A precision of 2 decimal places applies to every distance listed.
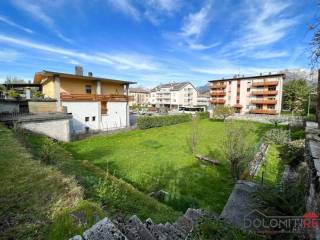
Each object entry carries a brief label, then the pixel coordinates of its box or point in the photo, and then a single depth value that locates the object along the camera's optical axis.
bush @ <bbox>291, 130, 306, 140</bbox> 12.41
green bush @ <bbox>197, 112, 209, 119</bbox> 43.83
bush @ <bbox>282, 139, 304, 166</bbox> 7.63
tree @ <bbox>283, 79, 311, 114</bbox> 51.74
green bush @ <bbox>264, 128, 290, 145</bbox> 13.60
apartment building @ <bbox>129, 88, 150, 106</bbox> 92.24
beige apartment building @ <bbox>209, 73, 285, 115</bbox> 47.69
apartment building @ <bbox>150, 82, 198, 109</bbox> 74.19
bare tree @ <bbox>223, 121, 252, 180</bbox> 9.03
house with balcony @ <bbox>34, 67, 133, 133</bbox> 20.70
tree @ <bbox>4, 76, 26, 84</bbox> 31.42
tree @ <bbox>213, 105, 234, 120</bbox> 35.97
